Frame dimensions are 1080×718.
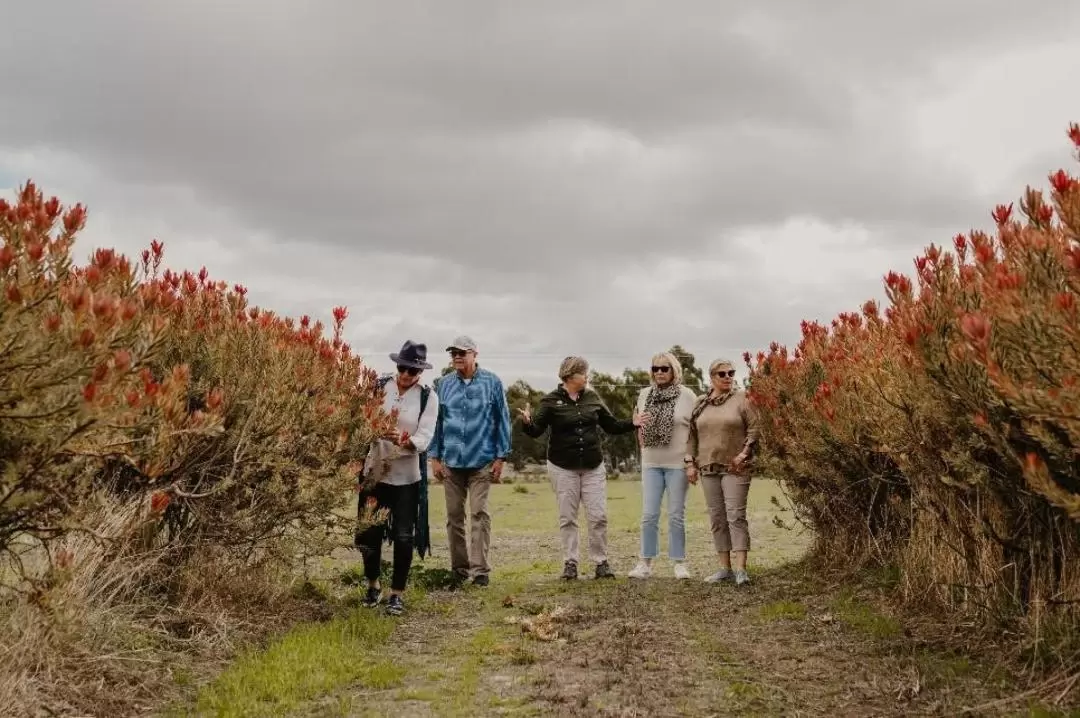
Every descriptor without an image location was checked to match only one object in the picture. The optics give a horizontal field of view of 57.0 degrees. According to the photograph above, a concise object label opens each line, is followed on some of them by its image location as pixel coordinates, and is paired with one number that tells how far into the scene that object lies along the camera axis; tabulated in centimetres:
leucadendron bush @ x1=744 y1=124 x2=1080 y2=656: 416
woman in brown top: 942
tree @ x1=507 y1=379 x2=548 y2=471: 6600
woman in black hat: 804
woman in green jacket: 1023
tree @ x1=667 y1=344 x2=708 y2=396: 5978
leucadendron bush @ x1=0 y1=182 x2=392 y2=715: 373
